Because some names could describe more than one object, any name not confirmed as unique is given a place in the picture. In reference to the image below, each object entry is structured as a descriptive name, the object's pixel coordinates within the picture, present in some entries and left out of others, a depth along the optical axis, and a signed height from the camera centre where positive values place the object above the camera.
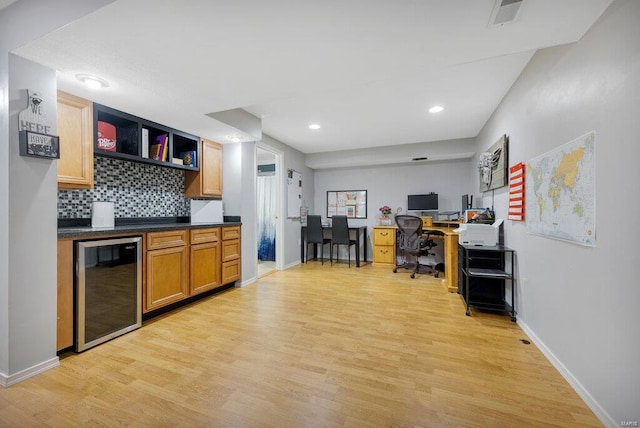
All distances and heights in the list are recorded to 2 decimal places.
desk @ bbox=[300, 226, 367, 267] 5.34 -0.62
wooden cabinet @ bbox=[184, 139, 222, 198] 3.33 +0.46
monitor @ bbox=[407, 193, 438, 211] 4.88 +0.18
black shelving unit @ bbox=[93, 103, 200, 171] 2.37 +0.78
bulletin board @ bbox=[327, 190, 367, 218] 5.64 +0.18
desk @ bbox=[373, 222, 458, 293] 5.01 -0.68
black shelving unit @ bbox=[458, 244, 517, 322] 2.52 -0.63
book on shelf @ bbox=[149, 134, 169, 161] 2.86 +0.69
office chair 4.16 -0.44
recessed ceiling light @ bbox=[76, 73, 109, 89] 1.82 +0.94
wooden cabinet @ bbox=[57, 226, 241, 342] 1.82 -0.58
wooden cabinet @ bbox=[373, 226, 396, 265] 5.00 -0.65
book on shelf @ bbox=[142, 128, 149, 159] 2.68 +0.71
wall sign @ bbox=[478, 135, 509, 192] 2.72 +0.56
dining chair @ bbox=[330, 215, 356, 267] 4.89 -0.39
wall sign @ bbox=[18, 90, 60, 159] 1.58 +0.49
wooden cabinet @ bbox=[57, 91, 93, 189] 2.00 +0.55
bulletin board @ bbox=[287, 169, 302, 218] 4.87 +0.35
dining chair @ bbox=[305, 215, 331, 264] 5.01 -0.40
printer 2.76 -0.25
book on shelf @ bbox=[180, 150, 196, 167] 3.24 +0.66
